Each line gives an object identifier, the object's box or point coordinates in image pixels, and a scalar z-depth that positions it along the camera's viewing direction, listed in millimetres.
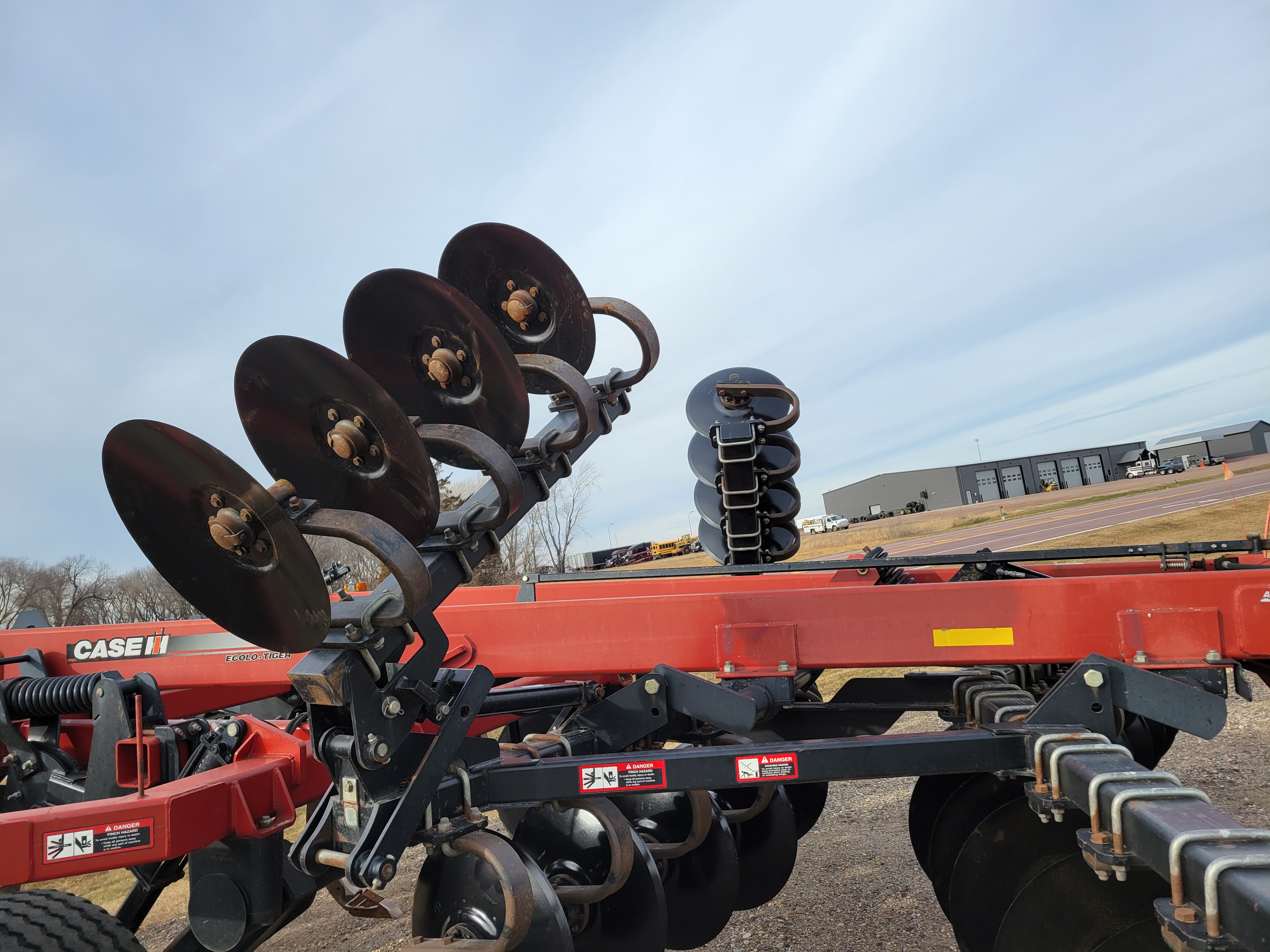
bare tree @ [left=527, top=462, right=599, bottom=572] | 30188
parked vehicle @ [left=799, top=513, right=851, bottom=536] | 59906
